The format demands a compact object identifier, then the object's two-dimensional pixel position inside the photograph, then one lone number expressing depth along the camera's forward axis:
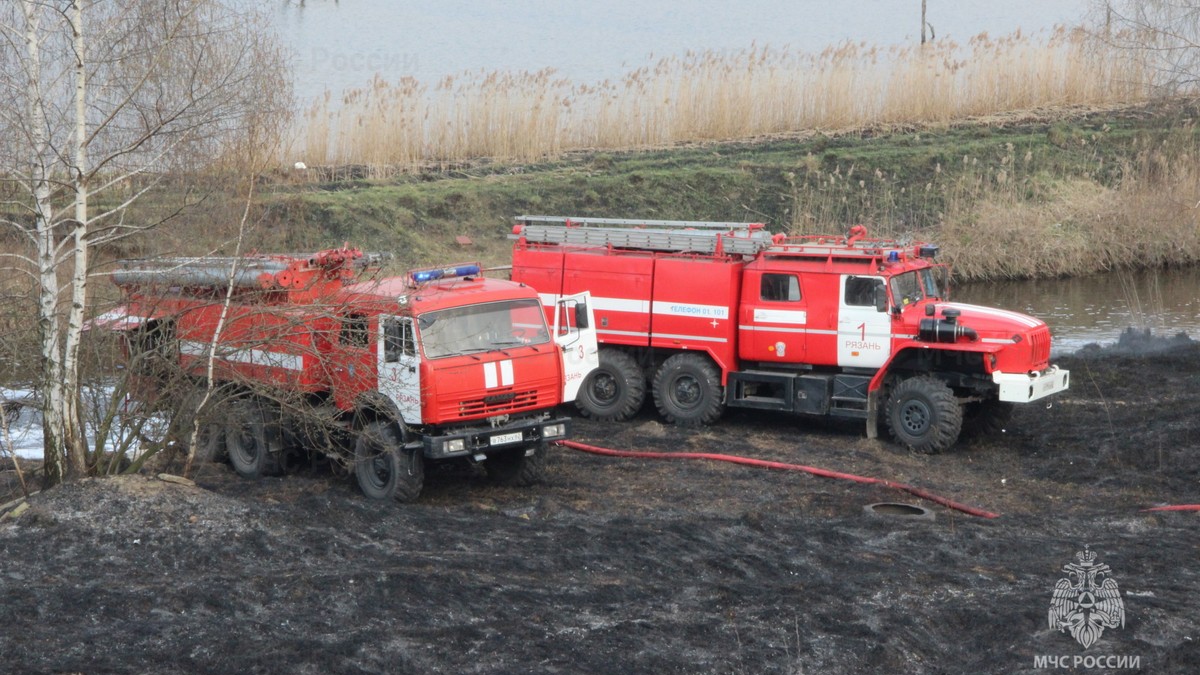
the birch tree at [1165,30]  16.66
